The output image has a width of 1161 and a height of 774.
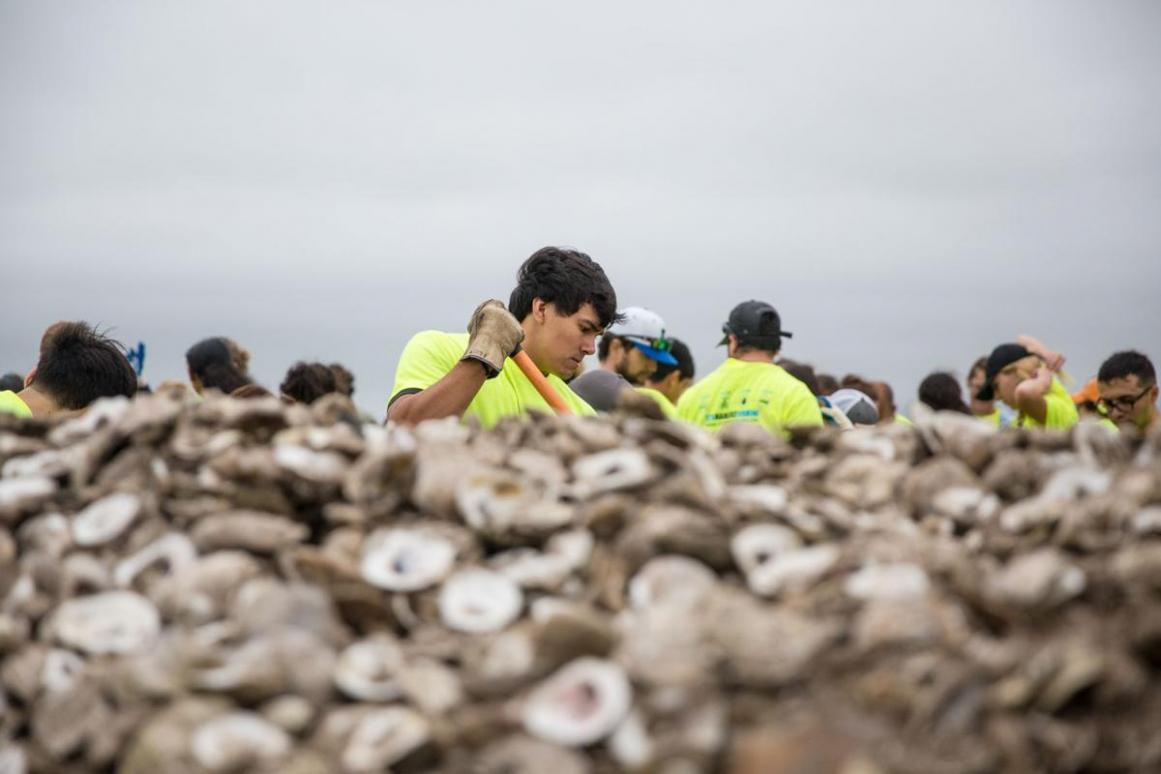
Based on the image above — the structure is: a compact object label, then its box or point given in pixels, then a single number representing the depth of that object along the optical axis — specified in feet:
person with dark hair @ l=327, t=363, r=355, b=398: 30.30
